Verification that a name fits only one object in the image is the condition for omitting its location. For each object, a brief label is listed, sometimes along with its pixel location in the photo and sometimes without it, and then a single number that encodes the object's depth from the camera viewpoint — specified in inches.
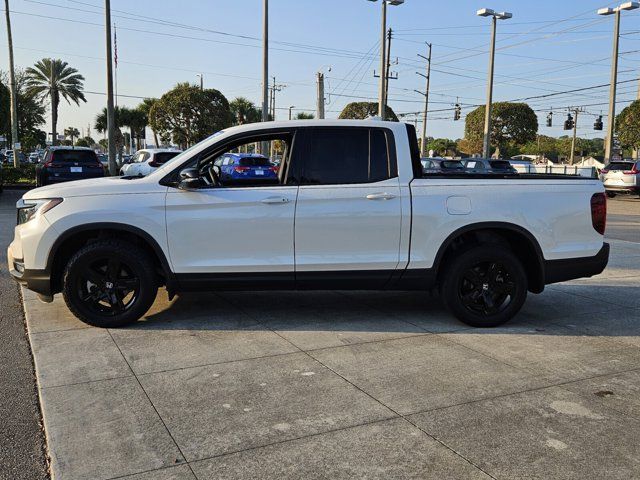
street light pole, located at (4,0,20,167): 1104.2
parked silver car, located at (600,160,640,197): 1028.5
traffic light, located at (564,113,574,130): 1729.8
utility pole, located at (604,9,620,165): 1157.9
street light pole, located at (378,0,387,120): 1073.5
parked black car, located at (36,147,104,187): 685.3
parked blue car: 786.2
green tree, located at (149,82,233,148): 1743.4
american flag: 1254.9
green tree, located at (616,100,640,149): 1518.2
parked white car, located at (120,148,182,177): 710.5
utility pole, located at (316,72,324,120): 979.3
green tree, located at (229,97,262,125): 2610.7
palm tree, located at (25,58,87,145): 1956.2
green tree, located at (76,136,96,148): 4800.7
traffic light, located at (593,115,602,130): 1575.8
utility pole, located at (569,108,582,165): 3146.4
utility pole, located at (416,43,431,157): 1872.5
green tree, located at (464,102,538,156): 2492.6
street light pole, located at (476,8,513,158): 1139.9
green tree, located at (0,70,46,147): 1546.5
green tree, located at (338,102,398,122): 2298.2
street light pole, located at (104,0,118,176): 922.7
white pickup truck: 205.5
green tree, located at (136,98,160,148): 2586.1
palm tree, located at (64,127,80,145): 5686.5
